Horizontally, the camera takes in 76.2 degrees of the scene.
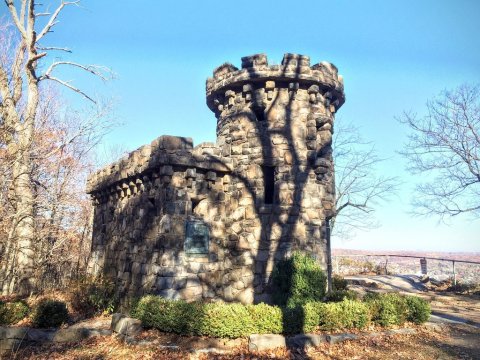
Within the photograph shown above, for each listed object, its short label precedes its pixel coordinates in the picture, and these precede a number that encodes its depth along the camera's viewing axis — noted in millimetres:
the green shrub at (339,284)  11880
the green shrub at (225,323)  6348
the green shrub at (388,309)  7742
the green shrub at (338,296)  8992
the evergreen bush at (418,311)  8102
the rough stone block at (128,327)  6625
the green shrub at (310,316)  6801
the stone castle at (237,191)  8109
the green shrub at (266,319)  6527
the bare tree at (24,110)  10594
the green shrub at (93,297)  8906
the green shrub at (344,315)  7125
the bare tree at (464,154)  16016
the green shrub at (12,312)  7345
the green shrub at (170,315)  6445
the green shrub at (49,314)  7383
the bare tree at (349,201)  21469
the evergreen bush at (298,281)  7918
